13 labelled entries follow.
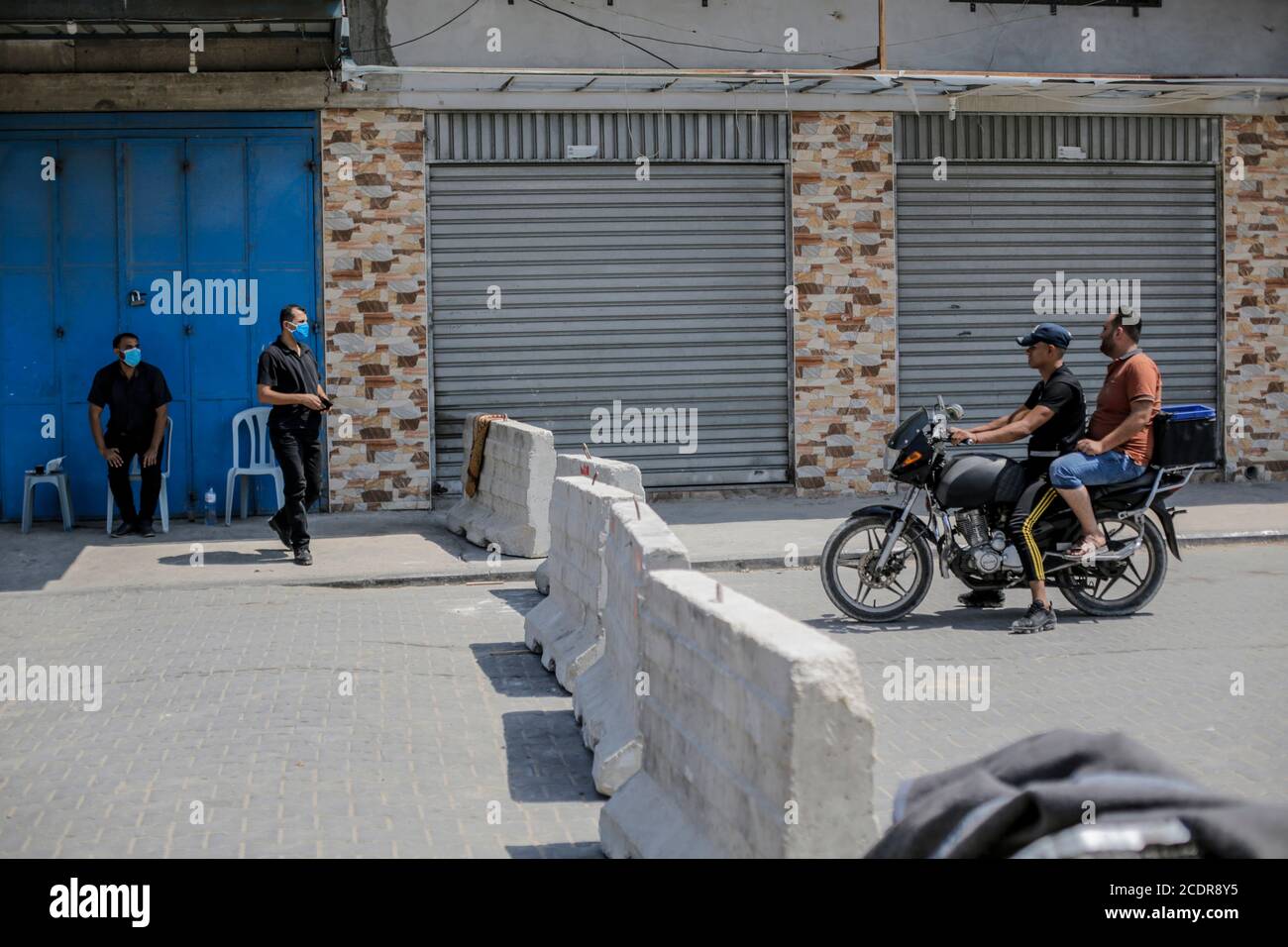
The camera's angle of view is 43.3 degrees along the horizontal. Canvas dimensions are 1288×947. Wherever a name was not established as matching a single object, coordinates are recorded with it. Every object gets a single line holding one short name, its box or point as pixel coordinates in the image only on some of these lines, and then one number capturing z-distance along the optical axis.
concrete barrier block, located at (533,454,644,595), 10.69
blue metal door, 15.97
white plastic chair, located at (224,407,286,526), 15.91
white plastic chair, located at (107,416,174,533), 15.20
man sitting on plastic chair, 15.03
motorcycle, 10.12
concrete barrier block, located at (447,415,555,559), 12.92
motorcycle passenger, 9.99
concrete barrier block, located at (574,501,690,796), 6.41
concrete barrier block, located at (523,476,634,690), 8.20
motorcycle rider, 9.97
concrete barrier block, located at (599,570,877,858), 4.13
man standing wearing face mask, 13.04
